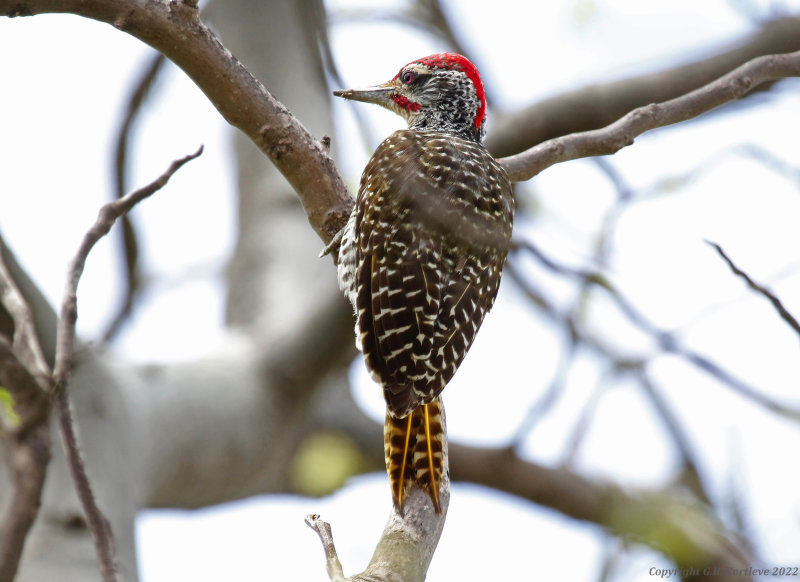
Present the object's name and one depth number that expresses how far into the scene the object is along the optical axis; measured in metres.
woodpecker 6.31
